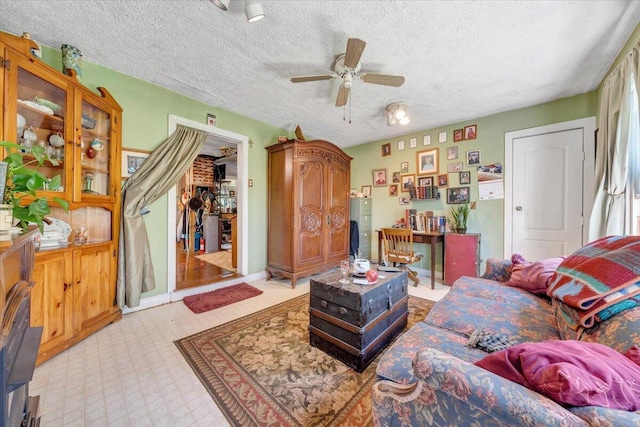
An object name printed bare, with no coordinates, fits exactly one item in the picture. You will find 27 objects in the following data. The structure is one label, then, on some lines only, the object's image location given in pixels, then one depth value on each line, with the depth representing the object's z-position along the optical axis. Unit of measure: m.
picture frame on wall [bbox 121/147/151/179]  2.46
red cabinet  3.20
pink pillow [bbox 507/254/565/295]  1.76
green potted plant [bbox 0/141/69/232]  0.92
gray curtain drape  2.31
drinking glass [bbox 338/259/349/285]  1.93
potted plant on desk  3.43
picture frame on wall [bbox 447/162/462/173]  3.61
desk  3.27
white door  2.80
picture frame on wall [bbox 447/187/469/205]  3.55
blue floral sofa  0.56
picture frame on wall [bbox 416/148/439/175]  3.82
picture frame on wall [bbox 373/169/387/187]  4.43
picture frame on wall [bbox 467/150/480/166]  3.47
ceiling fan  1.88
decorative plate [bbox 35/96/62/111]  1.73
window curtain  1.83
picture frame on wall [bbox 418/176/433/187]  3.87
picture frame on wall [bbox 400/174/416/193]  4.06
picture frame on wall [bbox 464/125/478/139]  3.48
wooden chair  3.31
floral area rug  1.28
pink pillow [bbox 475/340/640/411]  0.56
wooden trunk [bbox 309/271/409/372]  1.60
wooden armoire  3.26
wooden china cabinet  1.59
